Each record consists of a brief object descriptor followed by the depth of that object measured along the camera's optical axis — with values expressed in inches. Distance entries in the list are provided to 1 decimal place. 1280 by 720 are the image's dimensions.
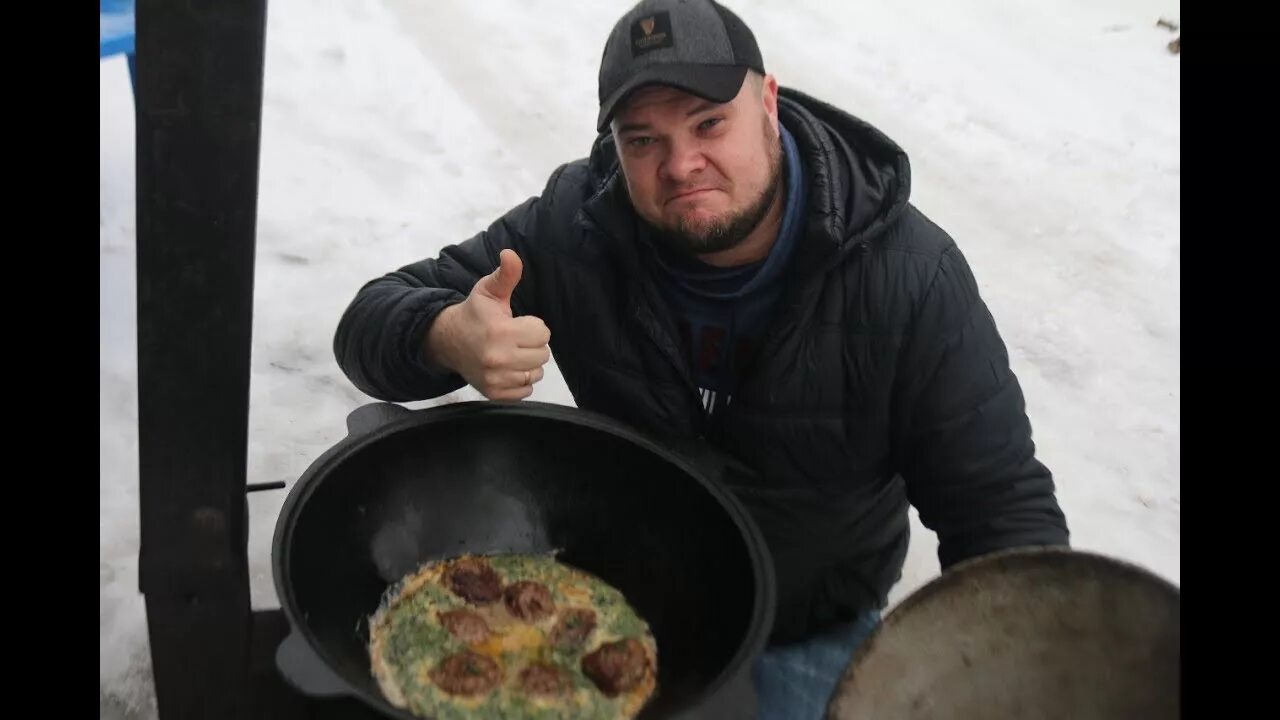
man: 85.4
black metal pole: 44.8
